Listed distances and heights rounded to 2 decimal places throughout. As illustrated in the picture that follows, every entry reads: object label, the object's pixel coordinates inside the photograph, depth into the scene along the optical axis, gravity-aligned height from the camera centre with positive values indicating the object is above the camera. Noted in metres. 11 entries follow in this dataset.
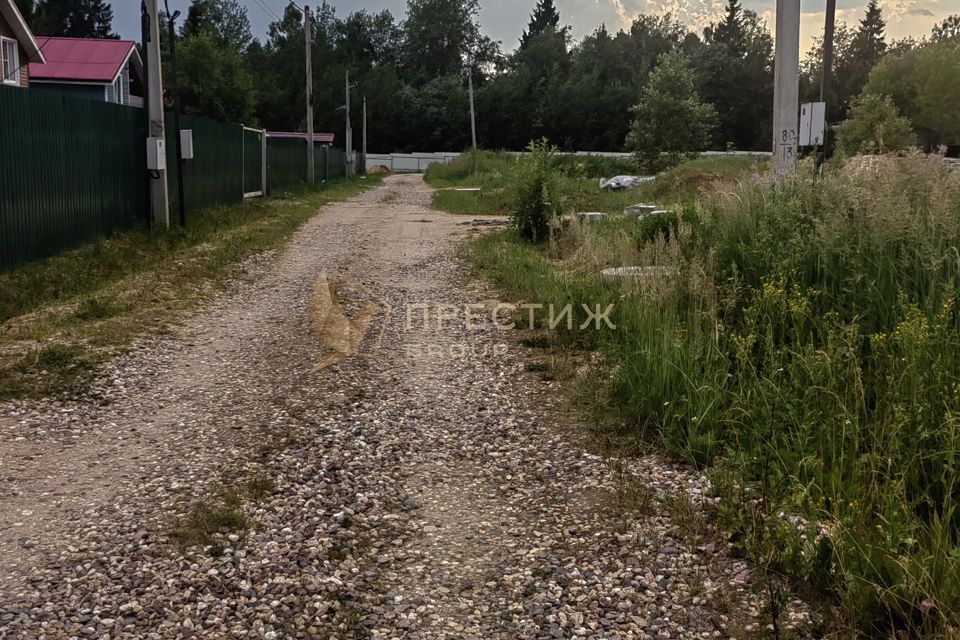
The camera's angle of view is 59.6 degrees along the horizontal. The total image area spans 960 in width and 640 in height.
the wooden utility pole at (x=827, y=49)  18.39 +3.22
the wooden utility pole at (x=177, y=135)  13.42 +0.96
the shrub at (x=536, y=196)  13.05 -0.03
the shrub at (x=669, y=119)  40.62 +3.70
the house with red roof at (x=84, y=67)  31.14 +4.61
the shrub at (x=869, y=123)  28.01 +2.62
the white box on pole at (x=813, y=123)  12.57 +1.09
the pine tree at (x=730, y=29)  89.12 +17.86
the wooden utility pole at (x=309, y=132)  30.61 +2.18
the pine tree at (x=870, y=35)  83.44 +16.24
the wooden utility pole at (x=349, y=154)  47.91 +2.30
